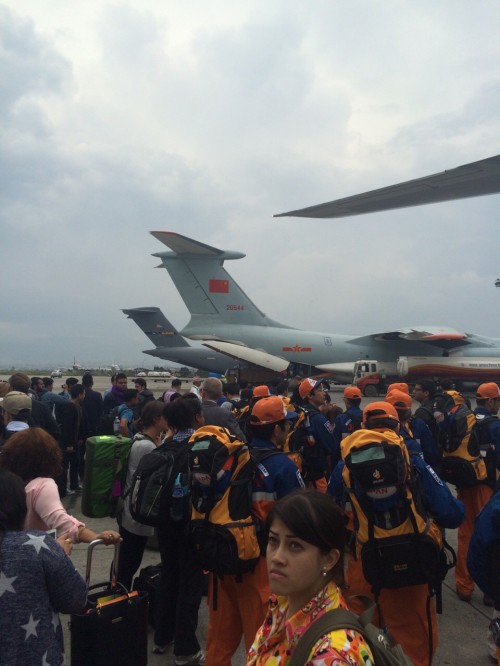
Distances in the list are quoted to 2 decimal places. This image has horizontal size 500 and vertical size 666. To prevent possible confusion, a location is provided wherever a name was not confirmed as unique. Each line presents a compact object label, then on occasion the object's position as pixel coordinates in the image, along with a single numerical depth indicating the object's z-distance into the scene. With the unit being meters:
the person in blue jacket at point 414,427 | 4.51
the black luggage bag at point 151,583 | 4.18
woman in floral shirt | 1.67
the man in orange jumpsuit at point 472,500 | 4.62
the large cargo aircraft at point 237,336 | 25.61
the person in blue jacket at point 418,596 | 2.94
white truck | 27.27
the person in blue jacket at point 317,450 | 5.13
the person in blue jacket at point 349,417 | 5.92
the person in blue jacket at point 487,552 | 2.66
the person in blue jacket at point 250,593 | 3.07
